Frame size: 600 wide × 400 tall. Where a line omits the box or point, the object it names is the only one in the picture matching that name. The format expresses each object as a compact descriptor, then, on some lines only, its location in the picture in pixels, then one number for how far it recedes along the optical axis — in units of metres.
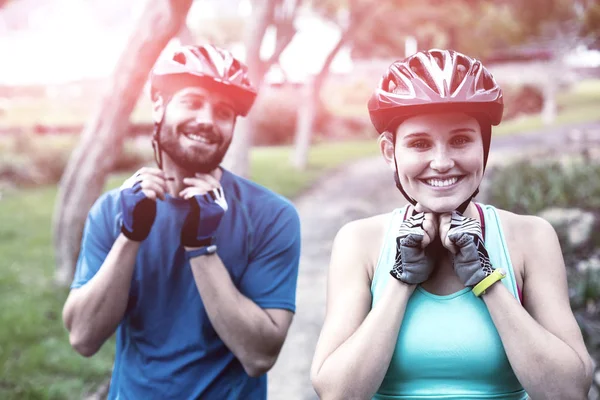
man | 2.66
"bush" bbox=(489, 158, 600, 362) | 5.62
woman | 2.12
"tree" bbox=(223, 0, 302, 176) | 10.84
